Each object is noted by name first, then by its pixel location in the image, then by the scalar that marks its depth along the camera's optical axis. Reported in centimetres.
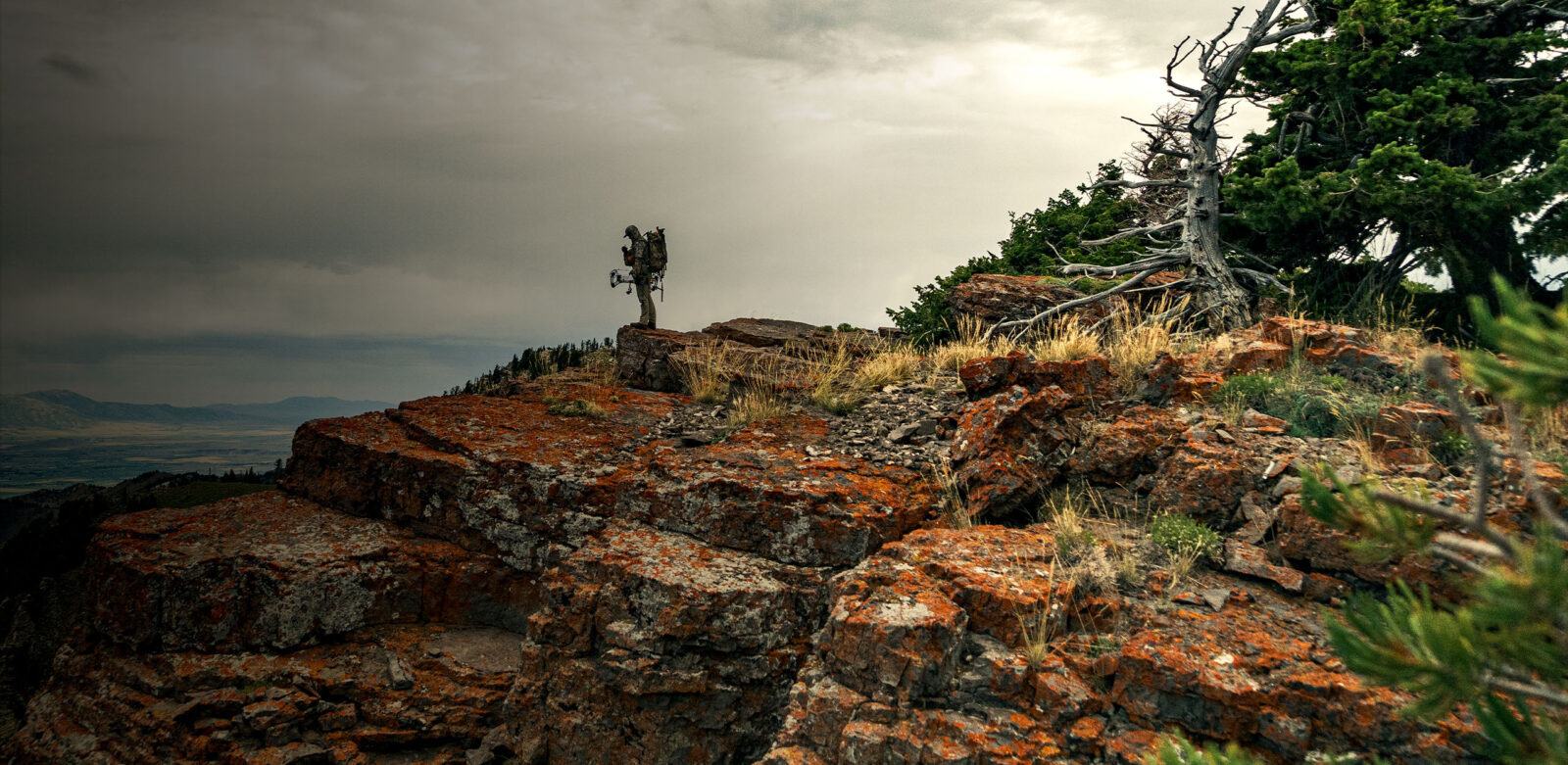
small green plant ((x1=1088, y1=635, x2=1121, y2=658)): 465
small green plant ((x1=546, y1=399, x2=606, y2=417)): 952
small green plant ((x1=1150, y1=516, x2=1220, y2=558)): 541
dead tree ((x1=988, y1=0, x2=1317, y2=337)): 1167
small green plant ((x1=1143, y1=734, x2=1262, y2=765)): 238
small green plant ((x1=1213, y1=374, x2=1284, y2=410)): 702
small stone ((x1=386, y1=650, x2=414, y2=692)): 696
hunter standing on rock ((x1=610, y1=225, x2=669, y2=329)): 1540
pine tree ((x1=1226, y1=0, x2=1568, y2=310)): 937
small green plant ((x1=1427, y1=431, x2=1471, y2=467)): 568
